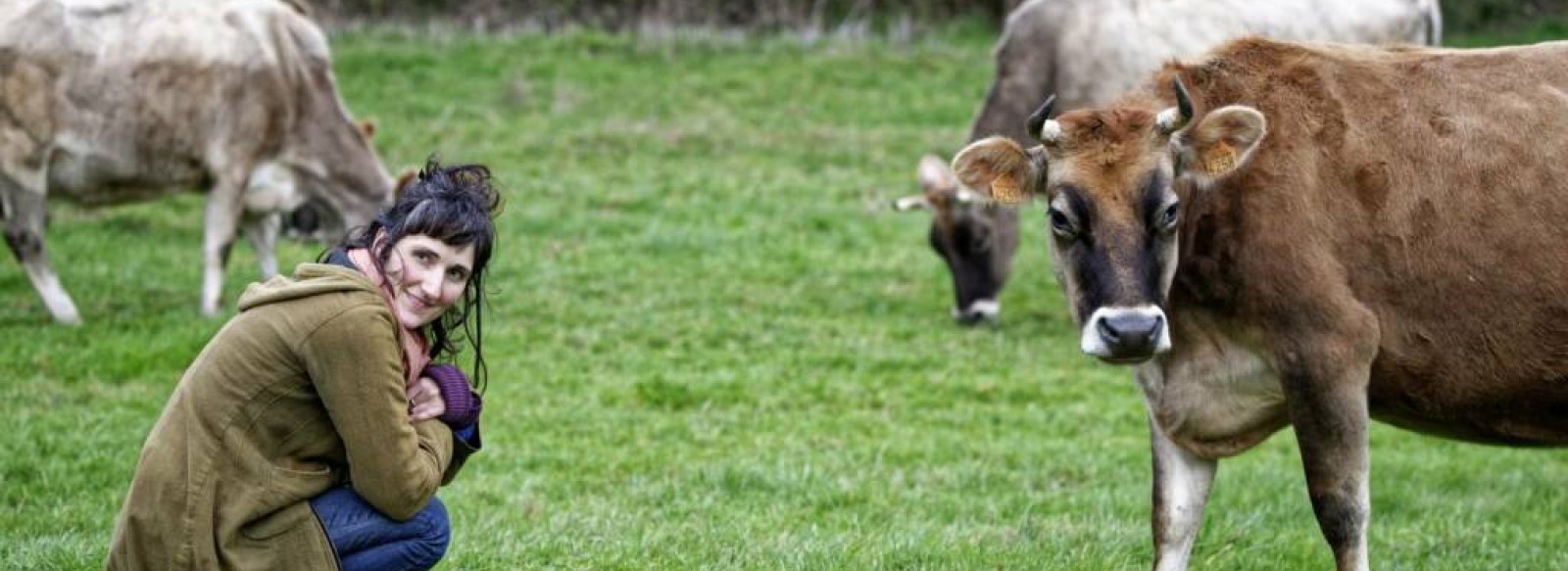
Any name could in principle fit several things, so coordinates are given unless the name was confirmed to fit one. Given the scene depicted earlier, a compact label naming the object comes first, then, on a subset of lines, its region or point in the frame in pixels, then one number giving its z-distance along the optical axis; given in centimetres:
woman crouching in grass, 874
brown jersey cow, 1142
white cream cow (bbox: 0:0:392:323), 2334
